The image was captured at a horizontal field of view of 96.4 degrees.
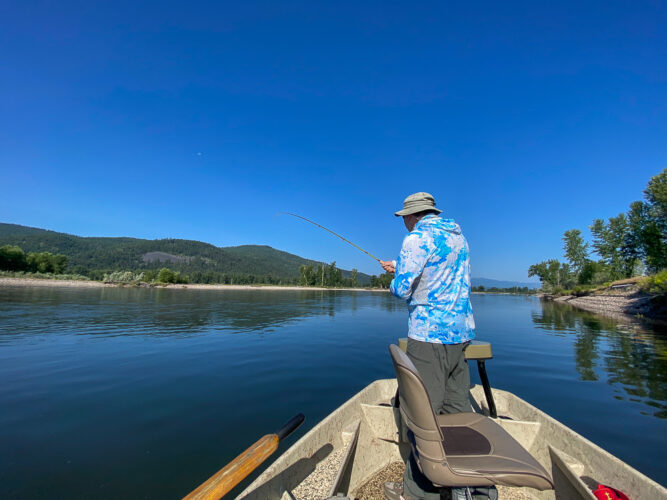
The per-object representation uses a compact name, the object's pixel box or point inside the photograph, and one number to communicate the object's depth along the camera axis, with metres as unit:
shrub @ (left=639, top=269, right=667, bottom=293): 24.00
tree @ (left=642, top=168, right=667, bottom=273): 35.91
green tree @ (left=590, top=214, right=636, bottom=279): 54.91
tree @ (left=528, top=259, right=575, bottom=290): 86.52
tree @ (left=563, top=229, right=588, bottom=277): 76.12
